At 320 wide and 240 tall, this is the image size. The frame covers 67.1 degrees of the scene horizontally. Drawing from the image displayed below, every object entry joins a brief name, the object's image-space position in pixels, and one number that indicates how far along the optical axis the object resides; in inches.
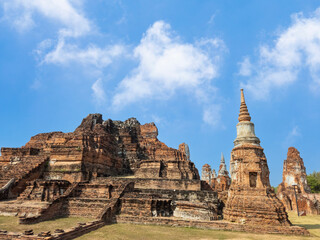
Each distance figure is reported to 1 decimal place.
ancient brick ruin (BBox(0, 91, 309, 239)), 427.8
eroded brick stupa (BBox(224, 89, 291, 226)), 426.3
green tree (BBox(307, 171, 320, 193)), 1658.5
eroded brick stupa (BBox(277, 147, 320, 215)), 975.0
